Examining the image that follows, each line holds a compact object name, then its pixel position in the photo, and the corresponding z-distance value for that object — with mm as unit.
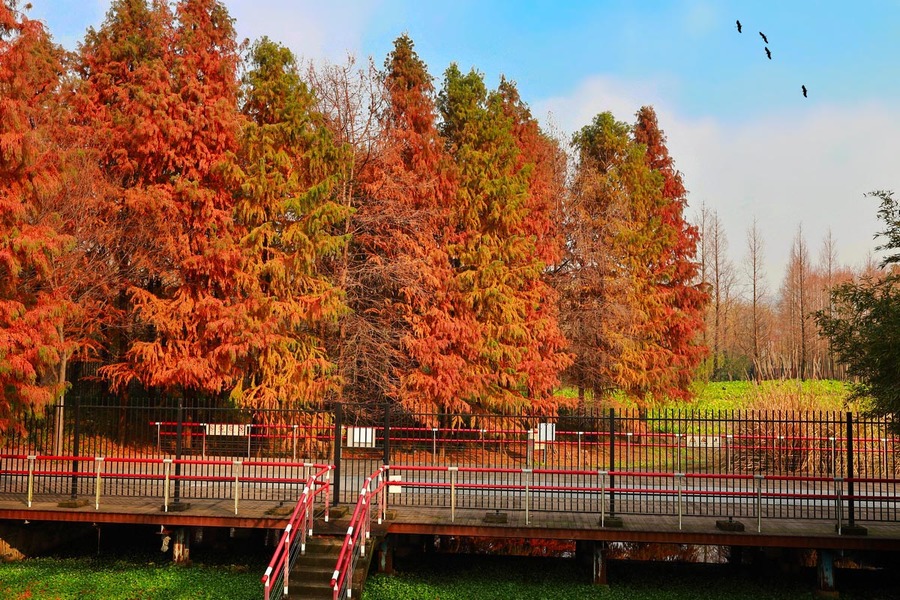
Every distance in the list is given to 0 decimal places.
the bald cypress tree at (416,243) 24750
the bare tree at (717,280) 48169
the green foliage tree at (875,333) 13344
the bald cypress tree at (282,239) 22828
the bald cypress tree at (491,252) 25797
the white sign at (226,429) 16256
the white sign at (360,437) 15742
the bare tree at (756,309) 45856
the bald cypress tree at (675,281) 31422
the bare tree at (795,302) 55562
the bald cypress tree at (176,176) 22438
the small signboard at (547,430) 16661
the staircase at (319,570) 12039
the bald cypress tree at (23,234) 15219
